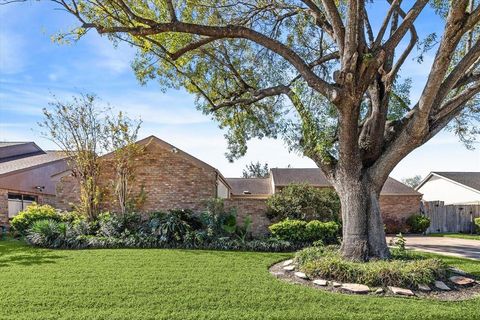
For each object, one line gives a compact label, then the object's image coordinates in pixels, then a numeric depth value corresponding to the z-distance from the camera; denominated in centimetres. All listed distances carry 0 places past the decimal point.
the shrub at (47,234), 1134
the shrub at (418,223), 1994
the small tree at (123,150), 1445
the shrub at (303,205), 1412
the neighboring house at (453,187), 2572
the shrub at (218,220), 1251
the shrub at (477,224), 2023
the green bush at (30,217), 1431
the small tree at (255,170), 4859
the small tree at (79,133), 1420
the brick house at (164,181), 1591
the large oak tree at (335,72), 764
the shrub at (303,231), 1231
